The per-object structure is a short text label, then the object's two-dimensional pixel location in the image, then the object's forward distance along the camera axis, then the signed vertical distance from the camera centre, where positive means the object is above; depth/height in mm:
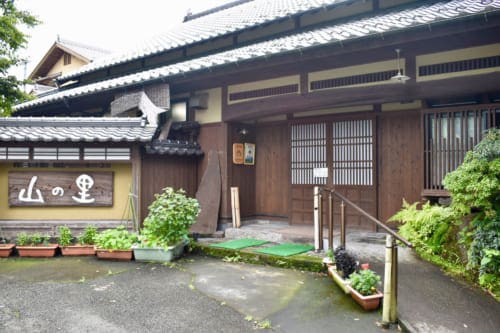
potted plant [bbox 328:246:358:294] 5375 -1245
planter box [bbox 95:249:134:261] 7438 -1501
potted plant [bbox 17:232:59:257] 7863 -1427
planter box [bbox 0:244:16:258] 7871 -1493
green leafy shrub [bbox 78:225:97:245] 8117 -1277
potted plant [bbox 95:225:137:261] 7453 -1331
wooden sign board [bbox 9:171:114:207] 8695 -312
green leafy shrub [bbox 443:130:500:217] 5117 -94
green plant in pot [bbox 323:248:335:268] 6152 -1343
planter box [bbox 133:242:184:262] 7293 -1463
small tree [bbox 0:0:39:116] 11078 +3750
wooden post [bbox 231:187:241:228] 9465 -788
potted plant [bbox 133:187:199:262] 7340 -1026
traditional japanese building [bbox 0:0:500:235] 6855 +1461
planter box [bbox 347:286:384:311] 4586 -1477
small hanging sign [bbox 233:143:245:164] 9882 +530
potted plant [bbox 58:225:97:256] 7902 -1379
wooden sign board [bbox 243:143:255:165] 10261 +527
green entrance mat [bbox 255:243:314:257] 7138 -1413
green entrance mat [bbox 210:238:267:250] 7934 -1444
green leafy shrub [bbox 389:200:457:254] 6480 -913
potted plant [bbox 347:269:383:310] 4603 -1407
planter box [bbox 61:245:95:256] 7895 -1497
